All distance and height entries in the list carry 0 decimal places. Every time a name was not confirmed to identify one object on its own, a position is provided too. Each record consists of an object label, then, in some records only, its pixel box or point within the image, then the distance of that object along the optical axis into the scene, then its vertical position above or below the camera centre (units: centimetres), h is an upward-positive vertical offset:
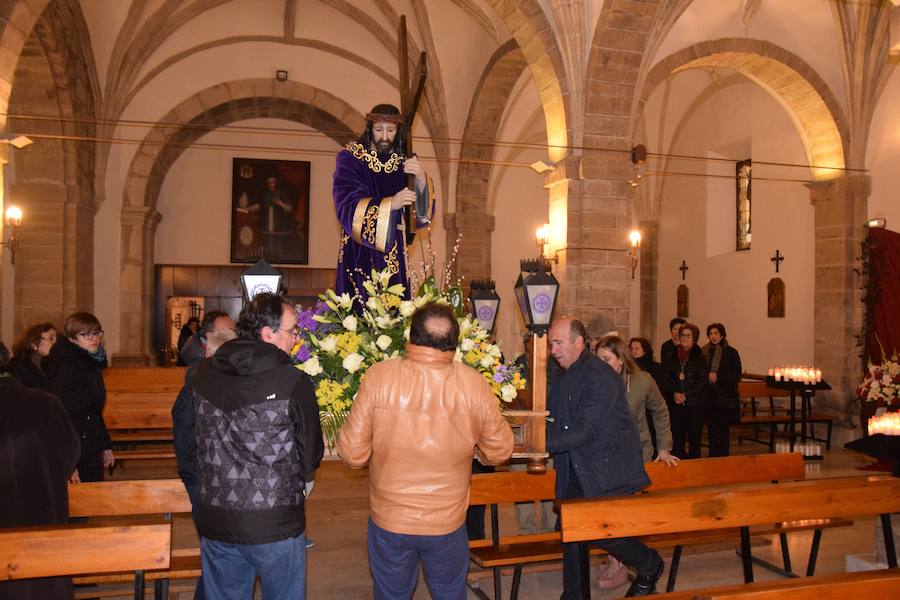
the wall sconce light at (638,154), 997 +183
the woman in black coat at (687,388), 830 -100
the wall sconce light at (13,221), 1188 +107
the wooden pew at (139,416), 779 -127
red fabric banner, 1109 +9
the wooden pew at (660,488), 442 -123
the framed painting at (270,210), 1781 +190
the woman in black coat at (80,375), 478 -53
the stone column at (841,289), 1140 +13
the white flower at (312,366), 343 -33
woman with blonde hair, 491 -79
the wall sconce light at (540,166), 971 +163
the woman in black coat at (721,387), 856 -100
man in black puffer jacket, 278 -60
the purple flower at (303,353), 362 -28
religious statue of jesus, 437 +59
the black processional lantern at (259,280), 410 +6
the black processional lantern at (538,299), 389 -2
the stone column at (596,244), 950 +64
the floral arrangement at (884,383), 738 -82
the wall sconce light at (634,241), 1409 +104
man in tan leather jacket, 291 -55
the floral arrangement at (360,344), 345 -23
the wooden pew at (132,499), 402 -109
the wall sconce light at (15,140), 827 +165
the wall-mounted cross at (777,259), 1336 +66
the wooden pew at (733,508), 361 -106
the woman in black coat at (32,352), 500 -43
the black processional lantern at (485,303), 586 -7
